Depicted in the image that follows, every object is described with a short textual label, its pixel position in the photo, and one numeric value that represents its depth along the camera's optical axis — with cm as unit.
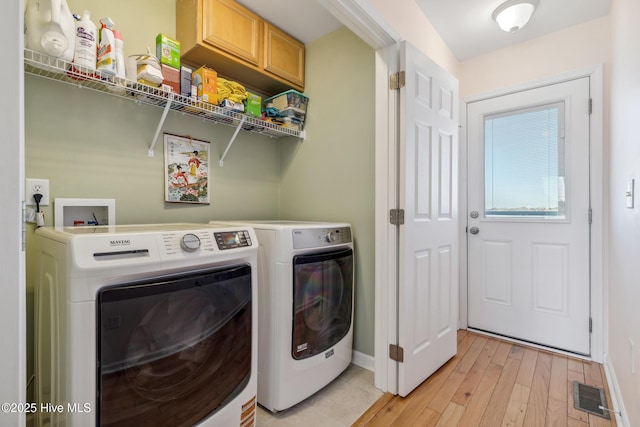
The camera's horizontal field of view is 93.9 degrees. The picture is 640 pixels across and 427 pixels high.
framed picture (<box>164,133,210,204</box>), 185
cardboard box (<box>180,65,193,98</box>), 168
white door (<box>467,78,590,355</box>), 216
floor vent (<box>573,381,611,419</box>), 157
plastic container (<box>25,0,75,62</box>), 118
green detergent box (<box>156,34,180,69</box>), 158
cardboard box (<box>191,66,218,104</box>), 173
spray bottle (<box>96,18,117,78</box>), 135
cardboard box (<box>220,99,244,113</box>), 180
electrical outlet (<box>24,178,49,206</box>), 136
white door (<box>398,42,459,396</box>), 170
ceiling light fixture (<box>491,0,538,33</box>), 188
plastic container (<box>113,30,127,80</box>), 140
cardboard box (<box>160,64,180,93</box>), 159
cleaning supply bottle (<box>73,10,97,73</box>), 129
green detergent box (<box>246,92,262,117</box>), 200
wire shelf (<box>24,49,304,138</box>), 125
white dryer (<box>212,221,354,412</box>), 150
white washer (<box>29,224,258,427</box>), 87
